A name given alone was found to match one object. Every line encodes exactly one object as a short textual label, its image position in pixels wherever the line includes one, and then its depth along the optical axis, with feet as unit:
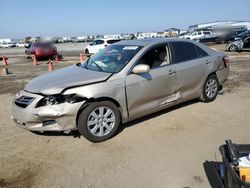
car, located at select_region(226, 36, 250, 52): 44.15
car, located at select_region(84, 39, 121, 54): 59.40
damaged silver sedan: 10.19
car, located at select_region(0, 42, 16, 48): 170.56
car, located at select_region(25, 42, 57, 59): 48.47
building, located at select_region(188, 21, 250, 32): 160.55
